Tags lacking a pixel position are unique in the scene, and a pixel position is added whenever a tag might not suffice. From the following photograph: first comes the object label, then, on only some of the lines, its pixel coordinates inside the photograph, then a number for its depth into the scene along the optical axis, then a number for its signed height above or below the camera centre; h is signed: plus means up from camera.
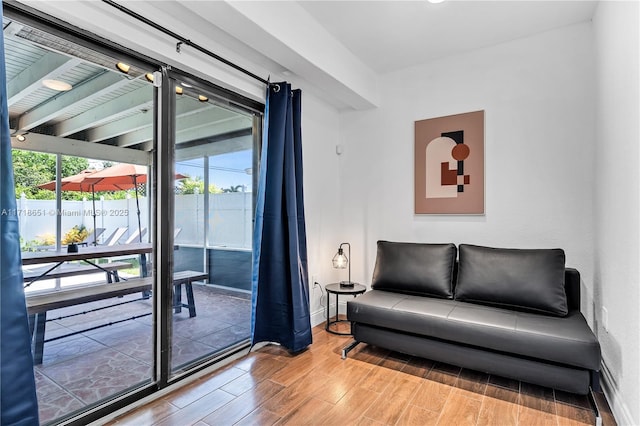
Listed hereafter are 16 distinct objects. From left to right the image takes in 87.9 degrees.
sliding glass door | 1.70 -0.01
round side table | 3.20 -0.77
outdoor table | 1.69 -0.24
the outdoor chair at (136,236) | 2.12 -0.15
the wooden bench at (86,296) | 1.73 -0.50
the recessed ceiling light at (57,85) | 1.73 +0.69
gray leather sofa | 2.07 -0.76
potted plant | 1.79 -0.13
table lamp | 3.44 -0.52
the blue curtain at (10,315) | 1.35 -0.42
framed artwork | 3.14 +0.46
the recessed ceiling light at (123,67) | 2.01 +0.89
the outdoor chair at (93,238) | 1.87 -0.14
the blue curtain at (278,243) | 2.79 -0.27
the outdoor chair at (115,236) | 2.00 -0.14
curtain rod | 1.79 +1.10
